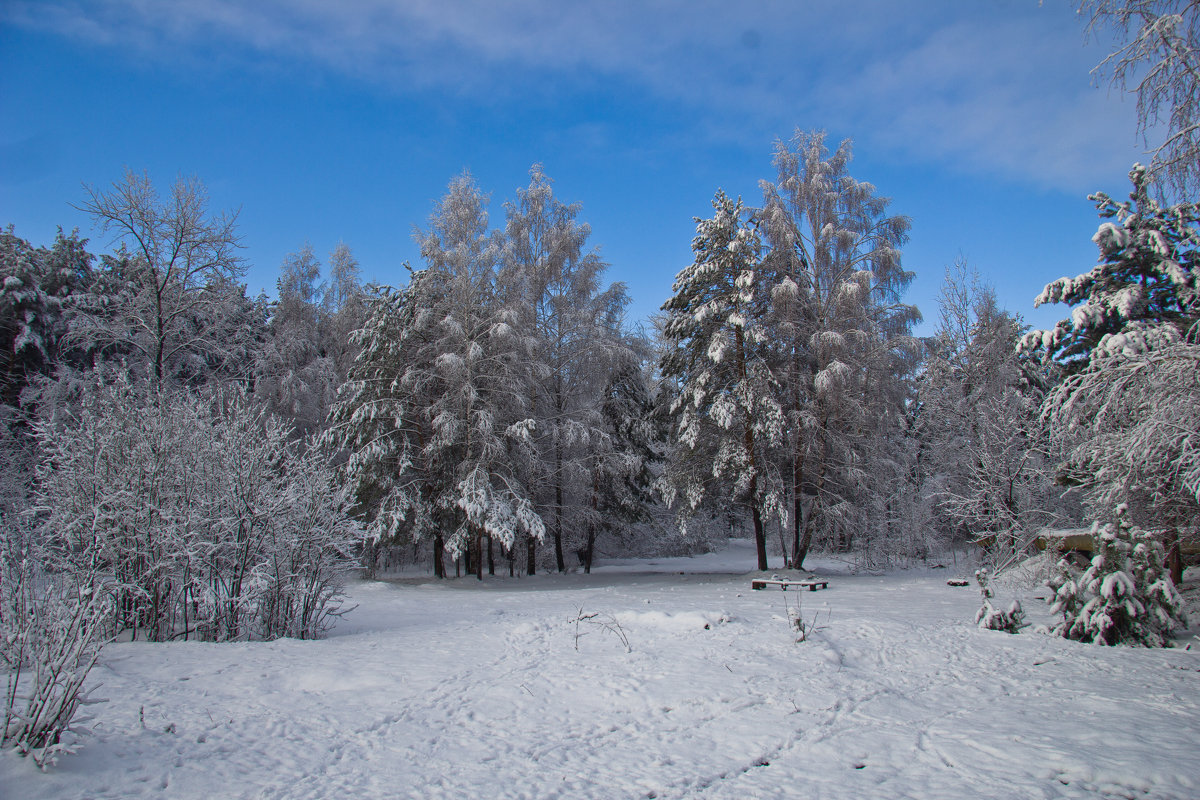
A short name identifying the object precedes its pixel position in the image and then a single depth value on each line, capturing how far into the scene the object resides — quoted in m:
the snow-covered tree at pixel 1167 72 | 5.55
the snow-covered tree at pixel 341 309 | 24.84
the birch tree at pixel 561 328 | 20.28
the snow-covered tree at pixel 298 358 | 22.52
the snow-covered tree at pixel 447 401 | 17.42
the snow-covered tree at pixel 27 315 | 21.77
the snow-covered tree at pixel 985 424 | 15.32
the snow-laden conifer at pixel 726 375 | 17.06
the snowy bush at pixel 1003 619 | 8.85
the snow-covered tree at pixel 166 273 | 14.59
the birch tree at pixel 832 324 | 17.27
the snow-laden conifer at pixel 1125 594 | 8.04
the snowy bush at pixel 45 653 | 3.87
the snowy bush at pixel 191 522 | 7.99
